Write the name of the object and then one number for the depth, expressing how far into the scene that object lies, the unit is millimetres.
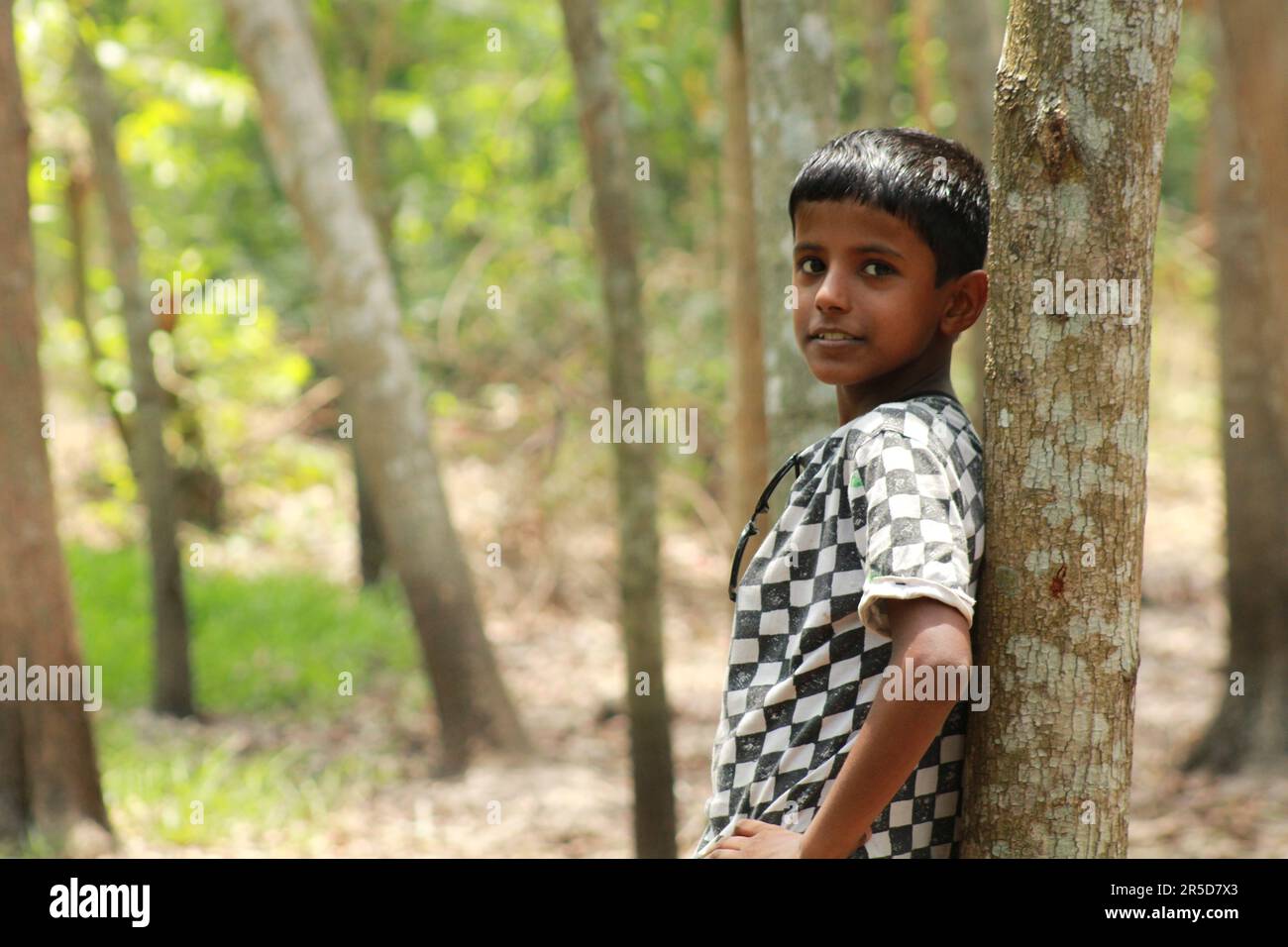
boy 3277
